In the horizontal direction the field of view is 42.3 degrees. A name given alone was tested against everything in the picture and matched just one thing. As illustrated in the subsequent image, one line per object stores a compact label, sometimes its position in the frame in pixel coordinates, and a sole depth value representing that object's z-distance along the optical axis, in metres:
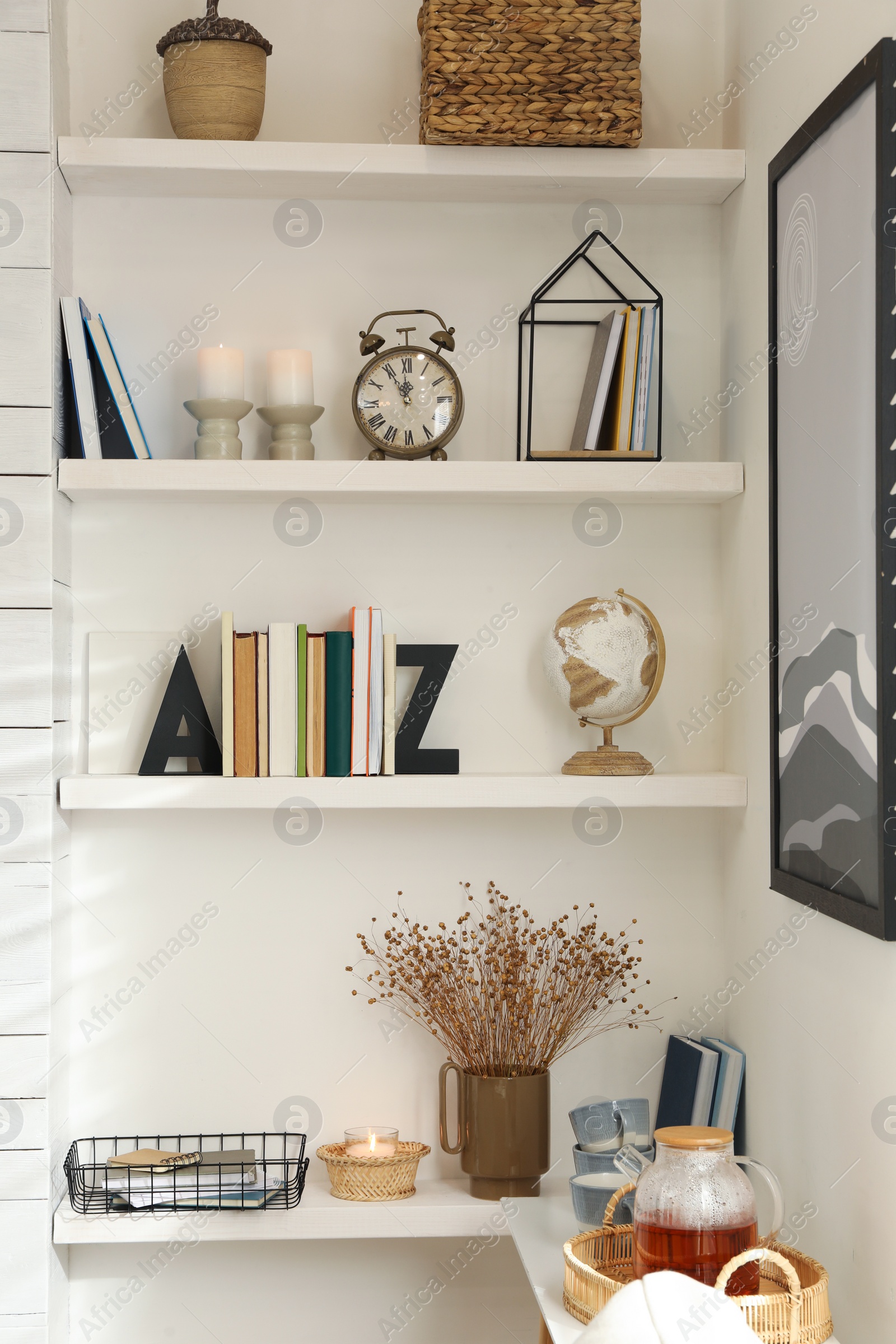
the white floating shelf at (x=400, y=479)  1.78
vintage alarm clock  1.85
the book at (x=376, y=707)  1.83
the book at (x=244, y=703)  1.82
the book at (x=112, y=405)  1.82
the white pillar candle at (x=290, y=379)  1.85
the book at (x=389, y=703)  1.83
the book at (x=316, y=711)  1.83
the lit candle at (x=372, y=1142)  1.81
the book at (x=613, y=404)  1.84
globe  1.81
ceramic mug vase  1.78
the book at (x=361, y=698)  1.82
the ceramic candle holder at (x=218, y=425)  1.84
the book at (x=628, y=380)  1.84
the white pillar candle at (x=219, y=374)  1.84
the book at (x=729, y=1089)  1.79
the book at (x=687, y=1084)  1.80
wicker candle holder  1.78
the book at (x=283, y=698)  1.82
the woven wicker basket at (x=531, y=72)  1.76
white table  1.34
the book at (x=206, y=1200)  1.75
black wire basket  1.76
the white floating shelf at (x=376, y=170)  1.80
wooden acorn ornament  1.79
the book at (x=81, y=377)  1.79
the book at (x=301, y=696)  1.83
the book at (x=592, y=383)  1.85
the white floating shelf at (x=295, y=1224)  1.74
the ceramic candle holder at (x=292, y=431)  1.86
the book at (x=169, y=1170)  1.77
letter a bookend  1.85
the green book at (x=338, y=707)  1.82
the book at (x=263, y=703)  1.82
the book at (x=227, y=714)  1.82
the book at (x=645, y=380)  1.84
